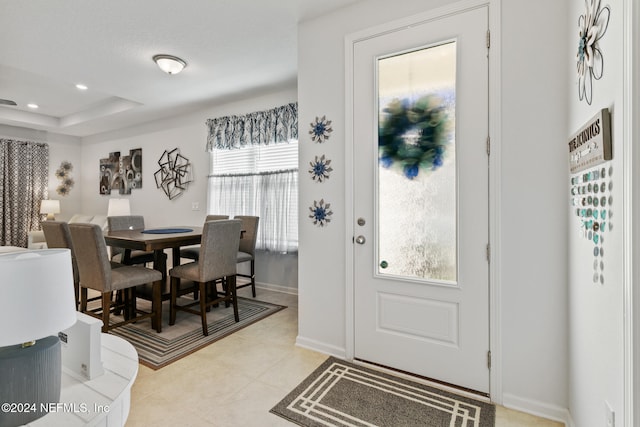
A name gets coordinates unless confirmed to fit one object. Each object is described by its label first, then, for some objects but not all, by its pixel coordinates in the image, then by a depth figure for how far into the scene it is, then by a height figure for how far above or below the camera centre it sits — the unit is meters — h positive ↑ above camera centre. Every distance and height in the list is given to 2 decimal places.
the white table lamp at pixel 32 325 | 0.70 -0.26
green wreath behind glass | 1.94 +0.49
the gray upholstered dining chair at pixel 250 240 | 3.88 -0.33
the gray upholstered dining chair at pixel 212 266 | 2.71 -0.47
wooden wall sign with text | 1.06 +0.26
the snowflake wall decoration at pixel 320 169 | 2.34 +0.33
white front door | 1.84 +0.09
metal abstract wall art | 4.85 +0.62
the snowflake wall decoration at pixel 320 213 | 2.35 +0.00
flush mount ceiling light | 2.97 +1.41
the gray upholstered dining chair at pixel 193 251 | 3.89 -0.47
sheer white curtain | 3.91 +0.16
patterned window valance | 3.84 +1.09
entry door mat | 1.65 -1.07
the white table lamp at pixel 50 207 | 5.69 +0.11
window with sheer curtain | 3.91 +0.55
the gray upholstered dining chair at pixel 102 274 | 2.46 -0.50
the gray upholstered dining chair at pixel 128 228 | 3.49 -0.19
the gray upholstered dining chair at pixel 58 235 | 2.81 -0.20
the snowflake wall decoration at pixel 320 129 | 2.33 +0.62
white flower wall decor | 1.15 +0.66
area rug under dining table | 2.38 -1.04
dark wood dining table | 2.63 -0.24
